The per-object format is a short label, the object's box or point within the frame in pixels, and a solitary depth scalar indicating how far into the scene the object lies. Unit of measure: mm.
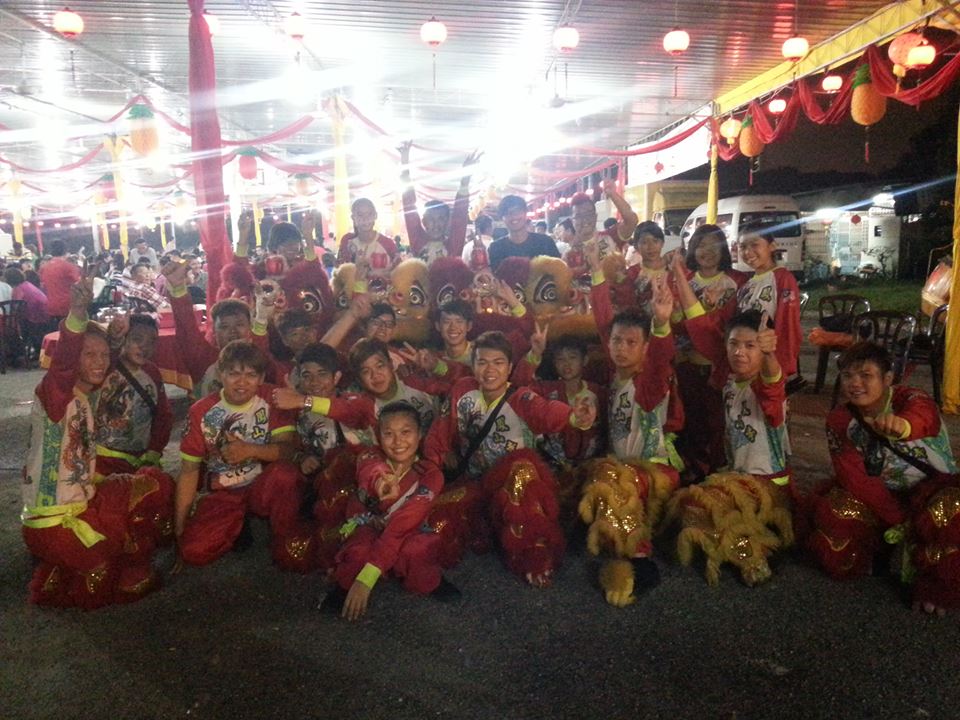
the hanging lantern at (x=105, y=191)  19578
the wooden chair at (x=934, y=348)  5949
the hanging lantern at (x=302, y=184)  17516
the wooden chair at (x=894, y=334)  5914
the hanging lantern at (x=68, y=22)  7176
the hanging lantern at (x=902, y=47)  6355
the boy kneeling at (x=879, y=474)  2762
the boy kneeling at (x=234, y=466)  3139
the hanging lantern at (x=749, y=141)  10184
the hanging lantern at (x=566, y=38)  7493
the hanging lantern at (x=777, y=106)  9398
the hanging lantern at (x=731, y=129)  10969
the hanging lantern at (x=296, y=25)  7371
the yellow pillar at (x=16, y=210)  20094
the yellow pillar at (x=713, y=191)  12080
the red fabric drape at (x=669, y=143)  10930
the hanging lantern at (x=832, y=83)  8039
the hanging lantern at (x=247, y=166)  13128
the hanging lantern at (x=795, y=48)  7581
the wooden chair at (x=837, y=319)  6546
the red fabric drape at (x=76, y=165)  13520
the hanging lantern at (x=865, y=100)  7191
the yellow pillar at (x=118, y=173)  14844
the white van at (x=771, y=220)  16000
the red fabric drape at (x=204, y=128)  5402
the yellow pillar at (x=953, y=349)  5691
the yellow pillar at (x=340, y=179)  11586
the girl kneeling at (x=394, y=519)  2814
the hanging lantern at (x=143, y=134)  8648
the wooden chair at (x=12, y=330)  9602
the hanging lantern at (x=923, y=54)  6255
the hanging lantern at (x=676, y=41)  7223
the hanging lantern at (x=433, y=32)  7512
